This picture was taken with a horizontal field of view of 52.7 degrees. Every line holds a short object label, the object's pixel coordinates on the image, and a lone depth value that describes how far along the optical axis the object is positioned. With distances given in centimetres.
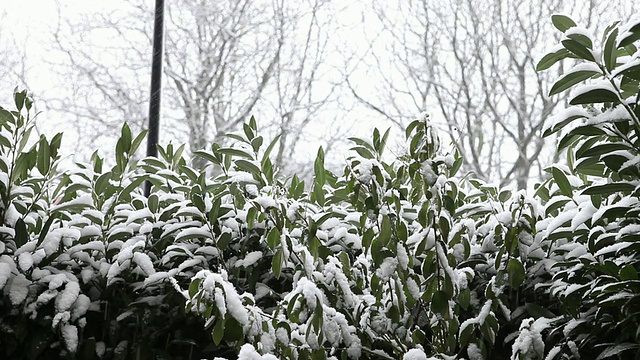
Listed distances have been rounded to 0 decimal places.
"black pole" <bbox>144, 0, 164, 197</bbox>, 303
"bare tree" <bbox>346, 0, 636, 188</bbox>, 1009
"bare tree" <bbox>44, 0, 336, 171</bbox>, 1072
